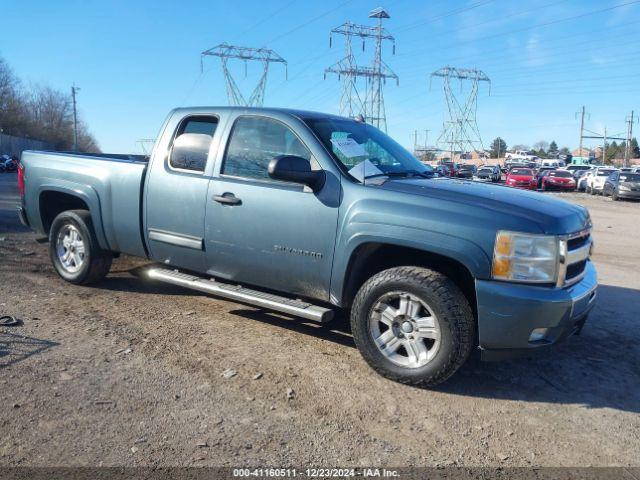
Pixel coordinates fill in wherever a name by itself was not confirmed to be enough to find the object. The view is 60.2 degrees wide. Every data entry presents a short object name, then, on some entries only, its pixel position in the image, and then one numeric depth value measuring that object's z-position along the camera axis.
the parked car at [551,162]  62.74
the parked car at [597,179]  32.06
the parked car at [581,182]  35.28
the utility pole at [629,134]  80.51
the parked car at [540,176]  37.25
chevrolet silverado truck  3.53
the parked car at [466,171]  44.03
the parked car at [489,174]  45.03
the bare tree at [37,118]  69.94
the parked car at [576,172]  37.07
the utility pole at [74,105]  77.65
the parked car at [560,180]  35.50
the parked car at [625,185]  26.53
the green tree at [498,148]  130.88
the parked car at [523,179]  35.00
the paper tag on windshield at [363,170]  4.20
